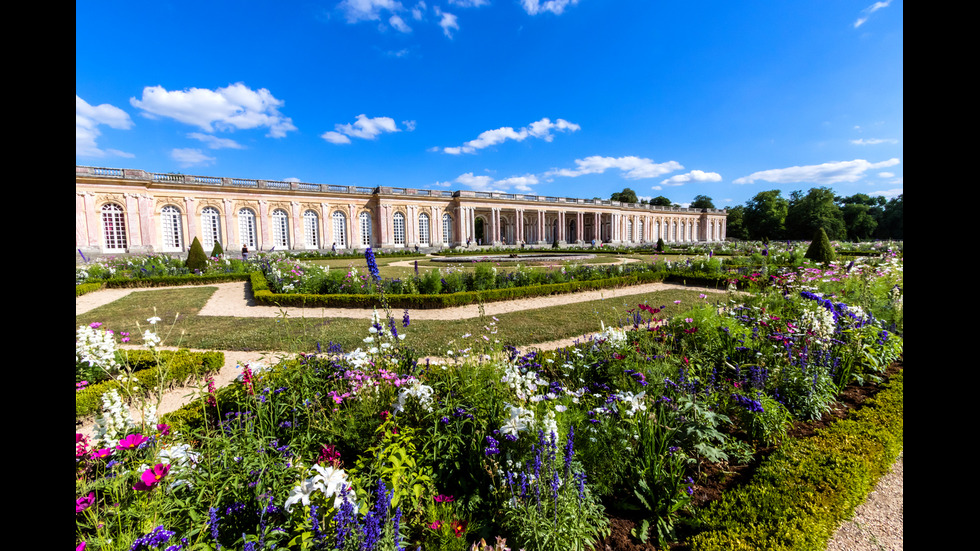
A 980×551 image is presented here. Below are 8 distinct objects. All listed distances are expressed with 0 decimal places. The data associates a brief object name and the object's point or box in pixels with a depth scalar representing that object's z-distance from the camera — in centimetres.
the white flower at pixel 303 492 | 151
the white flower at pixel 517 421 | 198
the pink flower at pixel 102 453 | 191
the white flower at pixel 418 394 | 227
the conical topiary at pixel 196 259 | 1469
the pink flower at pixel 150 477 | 154
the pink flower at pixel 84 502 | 145
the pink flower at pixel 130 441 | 177
